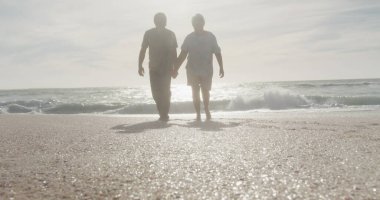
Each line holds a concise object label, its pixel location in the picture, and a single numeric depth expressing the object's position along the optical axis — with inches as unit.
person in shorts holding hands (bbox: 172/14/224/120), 274.4
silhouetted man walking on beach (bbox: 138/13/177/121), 277.0
